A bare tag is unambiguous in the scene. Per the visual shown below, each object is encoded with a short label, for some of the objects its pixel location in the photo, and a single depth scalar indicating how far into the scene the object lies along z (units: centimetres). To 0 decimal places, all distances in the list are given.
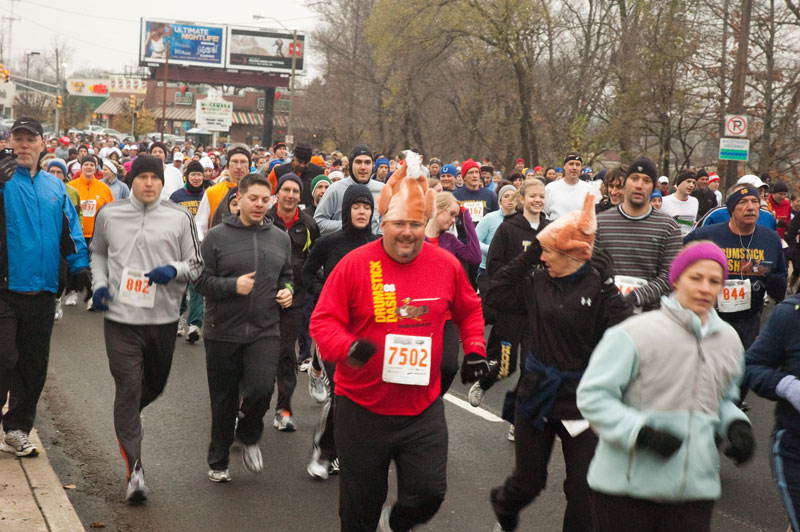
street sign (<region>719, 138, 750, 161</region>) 2053
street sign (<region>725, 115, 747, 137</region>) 2020
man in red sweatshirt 462
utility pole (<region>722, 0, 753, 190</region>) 1981
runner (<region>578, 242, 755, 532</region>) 367
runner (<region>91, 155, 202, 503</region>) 609
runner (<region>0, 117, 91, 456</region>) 643
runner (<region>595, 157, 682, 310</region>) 631
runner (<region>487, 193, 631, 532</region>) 481
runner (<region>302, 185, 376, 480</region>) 662
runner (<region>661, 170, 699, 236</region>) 1439
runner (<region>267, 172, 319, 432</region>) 775
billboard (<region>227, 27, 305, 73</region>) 9406
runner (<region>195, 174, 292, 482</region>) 638
